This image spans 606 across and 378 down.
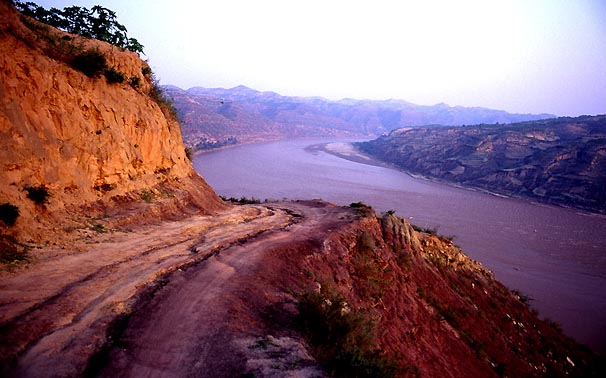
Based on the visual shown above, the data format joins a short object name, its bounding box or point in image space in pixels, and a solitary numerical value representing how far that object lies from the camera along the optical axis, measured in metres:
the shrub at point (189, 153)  17.78
